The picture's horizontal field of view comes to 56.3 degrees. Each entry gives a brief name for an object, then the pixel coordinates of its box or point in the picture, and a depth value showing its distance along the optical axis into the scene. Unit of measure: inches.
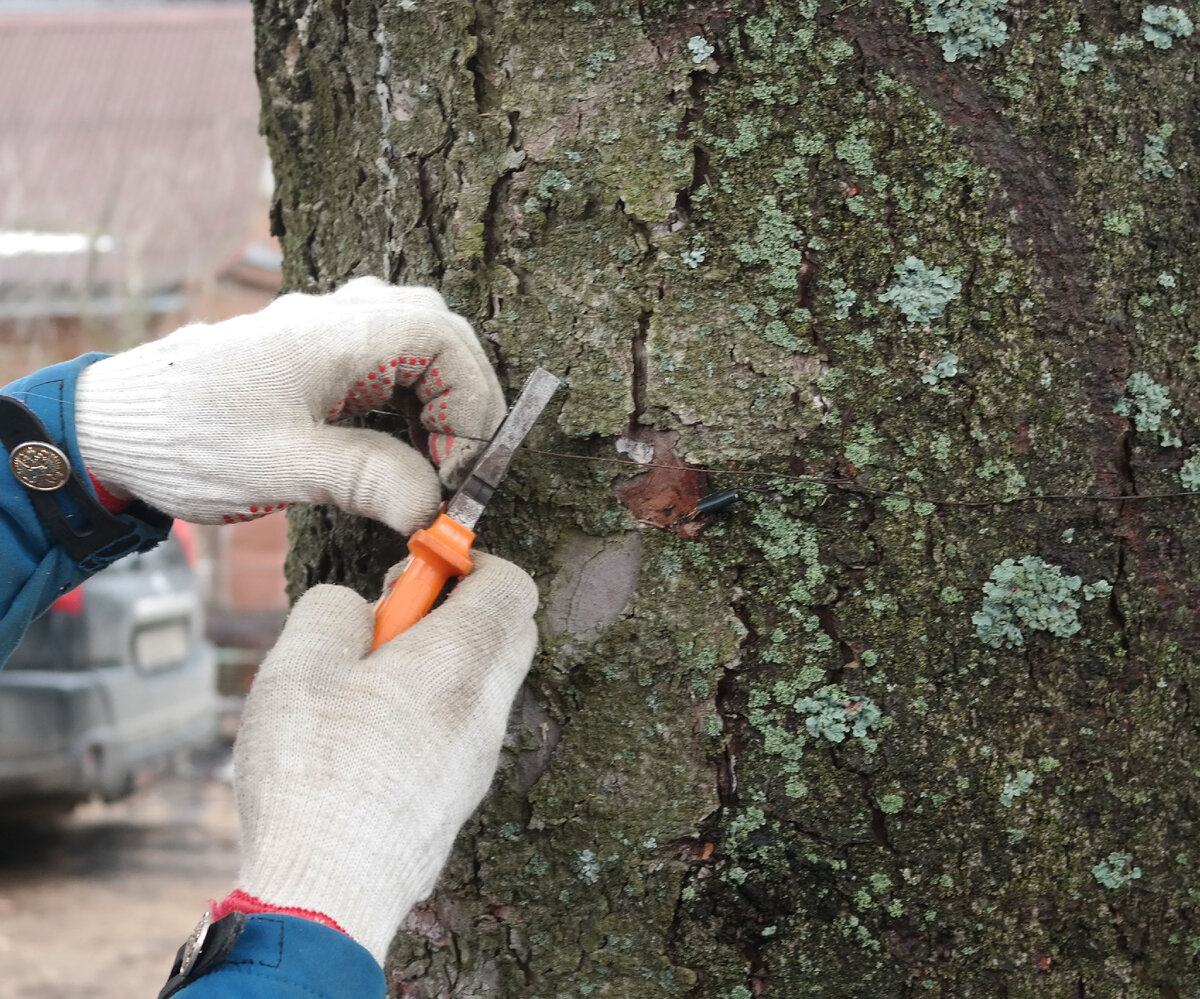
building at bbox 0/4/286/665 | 352.8
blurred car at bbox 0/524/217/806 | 175.5
